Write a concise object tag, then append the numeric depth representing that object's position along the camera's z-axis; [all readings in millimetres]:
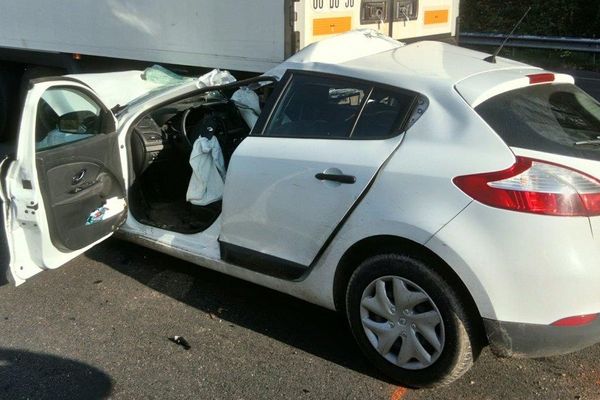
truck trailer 4742
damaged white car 2396
